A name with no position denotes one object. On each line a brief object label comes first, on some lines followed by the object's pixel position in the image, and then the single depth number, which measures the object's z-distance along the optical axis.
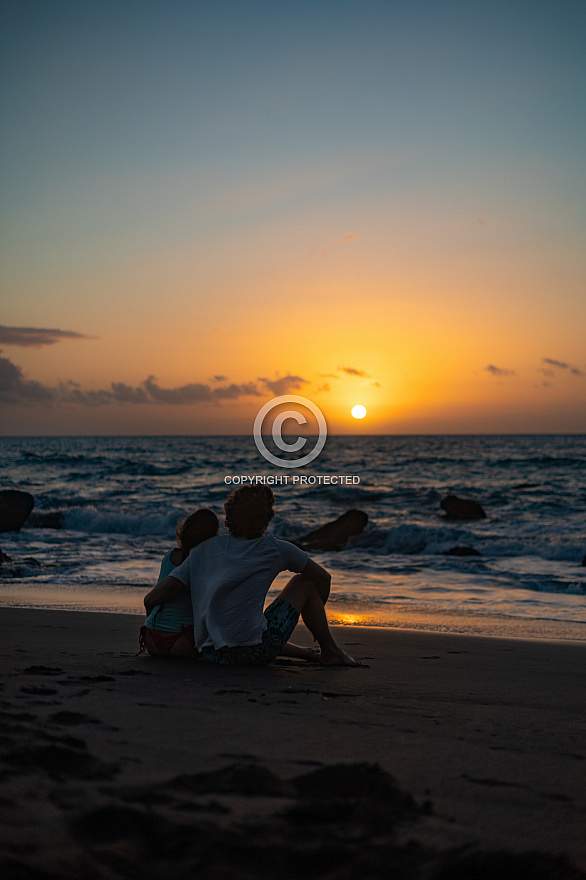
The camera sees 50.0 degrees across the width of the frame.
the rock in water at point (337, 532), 14.82
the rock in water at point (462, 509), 20.86
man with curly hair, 3.96
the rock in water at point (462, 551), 13.10
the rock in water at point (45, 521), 18.53
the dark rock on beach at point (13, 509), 16.12
